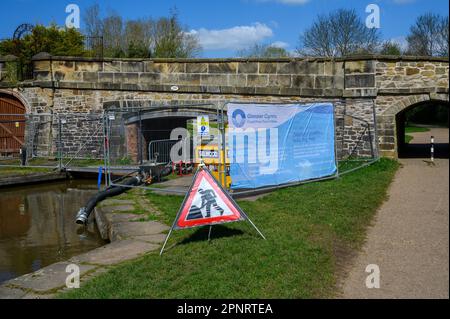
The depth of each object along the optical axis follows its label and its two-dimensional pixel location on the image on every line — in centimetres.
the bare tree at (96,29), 3939
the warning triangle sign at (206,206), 694
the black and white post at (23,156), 1856
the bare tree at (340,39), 3042
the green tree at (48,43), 2867
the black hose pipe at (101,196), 1062
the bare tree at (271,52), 4045
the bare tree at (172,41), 2738
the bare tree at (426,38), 3146
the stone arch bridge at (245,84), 1581
